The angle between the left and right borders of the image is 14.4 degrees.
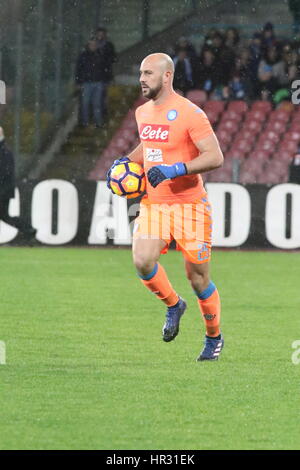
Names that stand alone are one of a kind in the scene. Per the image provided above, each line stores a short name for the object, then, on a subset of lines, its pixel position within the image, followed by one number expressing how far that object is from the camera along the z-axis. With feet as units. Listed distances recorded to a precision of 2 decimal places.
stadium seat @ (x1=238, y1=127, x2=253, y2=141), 69.05
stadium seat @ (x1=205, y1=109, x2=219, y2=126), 69.56
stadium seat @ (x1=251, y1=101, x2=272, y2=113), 69.00
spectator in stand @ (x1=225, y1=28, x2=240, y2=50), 67.10
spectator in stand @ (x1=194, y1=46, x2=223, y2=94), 67.62
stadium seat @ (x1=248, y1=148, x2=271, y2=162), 66.39
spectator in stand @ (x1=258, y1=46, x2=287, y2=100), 68.08
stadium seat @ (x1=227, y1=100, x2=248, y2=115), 69.77
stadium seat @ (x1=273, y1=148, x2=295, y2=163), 64.91
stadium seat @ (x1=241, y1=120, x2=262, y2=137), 69.05
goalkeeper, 25.54
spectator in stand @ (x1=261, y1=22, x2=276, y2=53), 68.39
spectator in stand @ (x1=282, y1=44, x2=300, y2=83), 67.77
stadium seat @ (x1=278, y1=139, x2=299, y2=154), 66.85
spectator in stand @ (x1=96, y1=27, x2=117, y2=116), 65.87
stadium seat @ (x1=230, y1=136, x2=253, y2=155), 68.33
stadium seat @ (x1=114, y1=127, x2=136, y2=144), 69.31
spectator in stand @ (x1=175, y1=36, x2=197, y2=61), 66.69
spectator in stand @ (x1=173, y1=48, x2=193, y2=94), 66.80
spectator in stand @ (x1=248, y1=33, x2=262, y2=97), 67.82
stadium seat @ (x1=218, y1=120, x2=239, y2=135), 69.51
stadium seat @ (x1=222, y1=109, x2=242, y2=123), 69.87
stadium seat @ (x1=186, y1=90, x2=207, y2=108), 69.62
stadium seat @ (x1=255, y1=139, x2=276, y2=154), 67.72
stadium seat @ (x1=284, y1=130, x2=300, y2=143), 67.41
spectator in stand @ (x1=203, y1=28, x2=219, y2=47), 67.43
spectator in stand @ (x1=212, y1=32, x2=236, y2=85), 66.95
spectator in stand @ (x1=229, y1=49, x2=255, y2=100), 67.97
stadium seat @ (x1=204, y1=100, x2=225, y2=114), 69.87
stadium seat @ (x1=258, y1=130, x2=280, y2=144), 67.97
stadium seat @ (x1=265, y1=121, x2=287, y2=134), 68.05
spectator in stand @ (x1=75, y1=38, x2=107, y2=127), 65.87
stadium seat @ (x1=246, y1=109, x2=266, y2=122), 69.31
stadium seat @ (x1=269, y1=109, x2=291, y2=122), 68.23
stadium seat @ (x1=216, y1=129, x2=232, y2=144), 69.21
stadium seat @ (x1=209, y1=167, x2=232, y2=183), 60.59
